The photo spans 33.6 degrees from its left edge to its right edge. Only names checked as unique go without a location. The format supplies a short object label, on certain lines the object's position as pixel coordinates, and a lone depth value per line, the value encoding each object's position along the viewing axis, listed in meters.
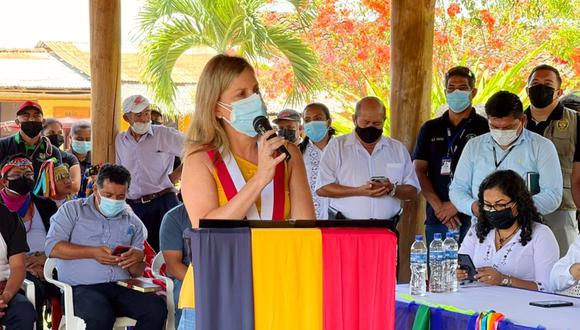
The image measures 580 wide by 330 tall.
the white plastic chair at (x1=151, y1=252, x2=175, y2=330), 6.50
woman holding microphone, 3.17
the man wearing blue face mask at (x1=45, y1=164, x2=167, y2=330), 6.43
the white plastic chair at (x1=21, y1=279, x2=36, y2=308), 6.39
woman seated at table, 5.01
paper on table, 4.92
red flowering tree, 15.88
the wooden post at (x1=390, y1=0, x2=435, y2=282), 7.79
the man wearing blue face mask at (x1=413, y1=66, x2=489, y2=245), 6.91
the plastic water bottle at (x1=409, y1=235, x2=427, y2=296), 4.68
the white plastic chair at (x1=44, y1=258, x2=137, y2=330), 6.29
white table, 3.90
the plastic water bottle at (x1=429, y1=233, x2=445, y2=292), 4.76
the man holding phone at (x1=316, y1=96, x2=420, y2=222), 7.16
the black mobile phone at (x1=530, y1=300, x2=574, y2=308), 4.21
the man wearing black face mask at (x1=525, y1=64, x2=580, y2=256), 6.51
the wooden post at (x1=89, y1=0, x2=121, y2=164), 8.13
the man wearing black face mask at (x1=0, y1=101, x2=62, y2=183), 8.34
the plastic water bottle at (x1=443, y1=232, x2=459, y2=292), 4.77
